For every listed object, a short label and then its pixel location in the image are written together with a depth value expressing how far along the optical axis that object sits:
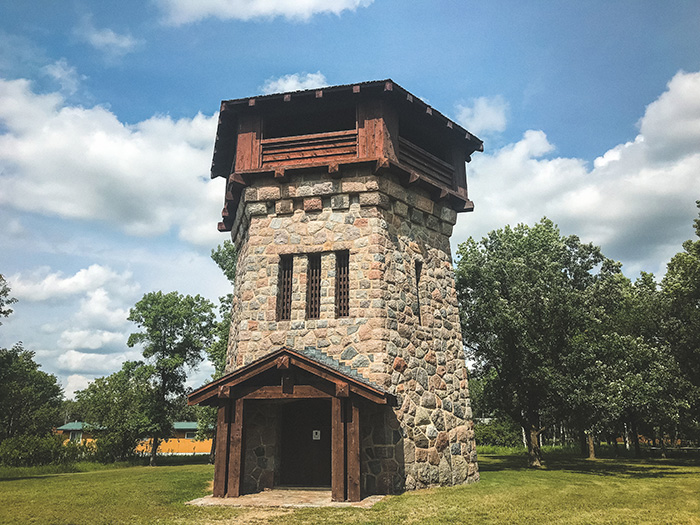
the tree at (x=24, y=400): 31.87
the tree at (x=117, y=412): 23.92
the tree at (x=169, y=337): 26.34
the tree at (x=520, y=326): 15.07
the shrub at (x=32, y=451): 19.02
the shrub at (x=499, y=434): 34.00
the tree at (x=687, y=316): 21.80
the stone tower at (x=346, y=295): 9.99
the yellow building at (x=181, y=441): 42.09
